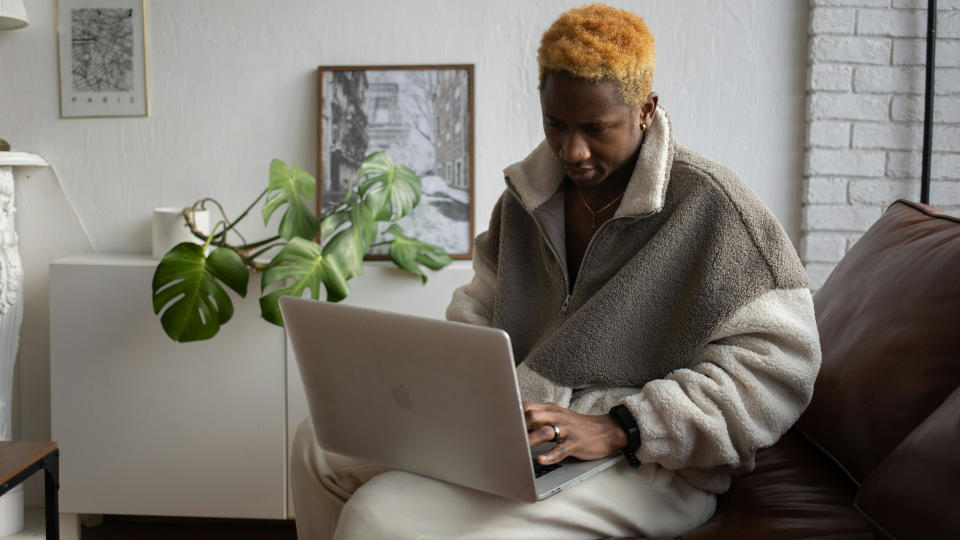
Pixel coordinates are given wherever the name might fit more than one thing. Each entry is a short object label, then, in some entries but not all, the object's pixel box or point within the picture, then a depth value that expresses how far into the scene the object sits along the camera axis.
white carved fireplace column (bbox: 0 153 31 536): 2.43
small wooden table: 1.58
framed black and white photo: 2.51
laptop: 1.08
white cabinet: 2.40
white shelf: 2.41
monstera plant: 2.15
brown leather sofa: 1.06
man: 1.27
